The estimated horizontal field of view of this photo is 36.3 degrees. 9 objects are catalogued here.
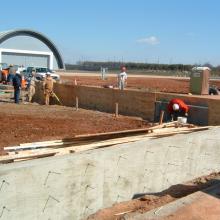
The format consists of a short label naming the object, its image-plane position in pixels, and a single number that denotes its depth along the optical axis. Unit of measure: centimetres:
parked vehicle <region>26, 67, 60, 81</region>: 2947
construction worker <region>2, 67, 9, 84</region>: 2516
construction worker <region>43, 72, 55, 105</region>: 1629
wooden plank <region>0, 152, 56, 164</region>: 472
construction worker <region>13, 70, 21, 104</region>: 1618
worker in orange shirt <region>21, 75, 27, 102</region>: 1886
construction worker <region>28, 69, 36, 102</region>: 1741
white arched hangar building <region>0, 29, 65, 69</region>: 4250
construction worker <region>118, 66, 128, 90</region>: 1754
